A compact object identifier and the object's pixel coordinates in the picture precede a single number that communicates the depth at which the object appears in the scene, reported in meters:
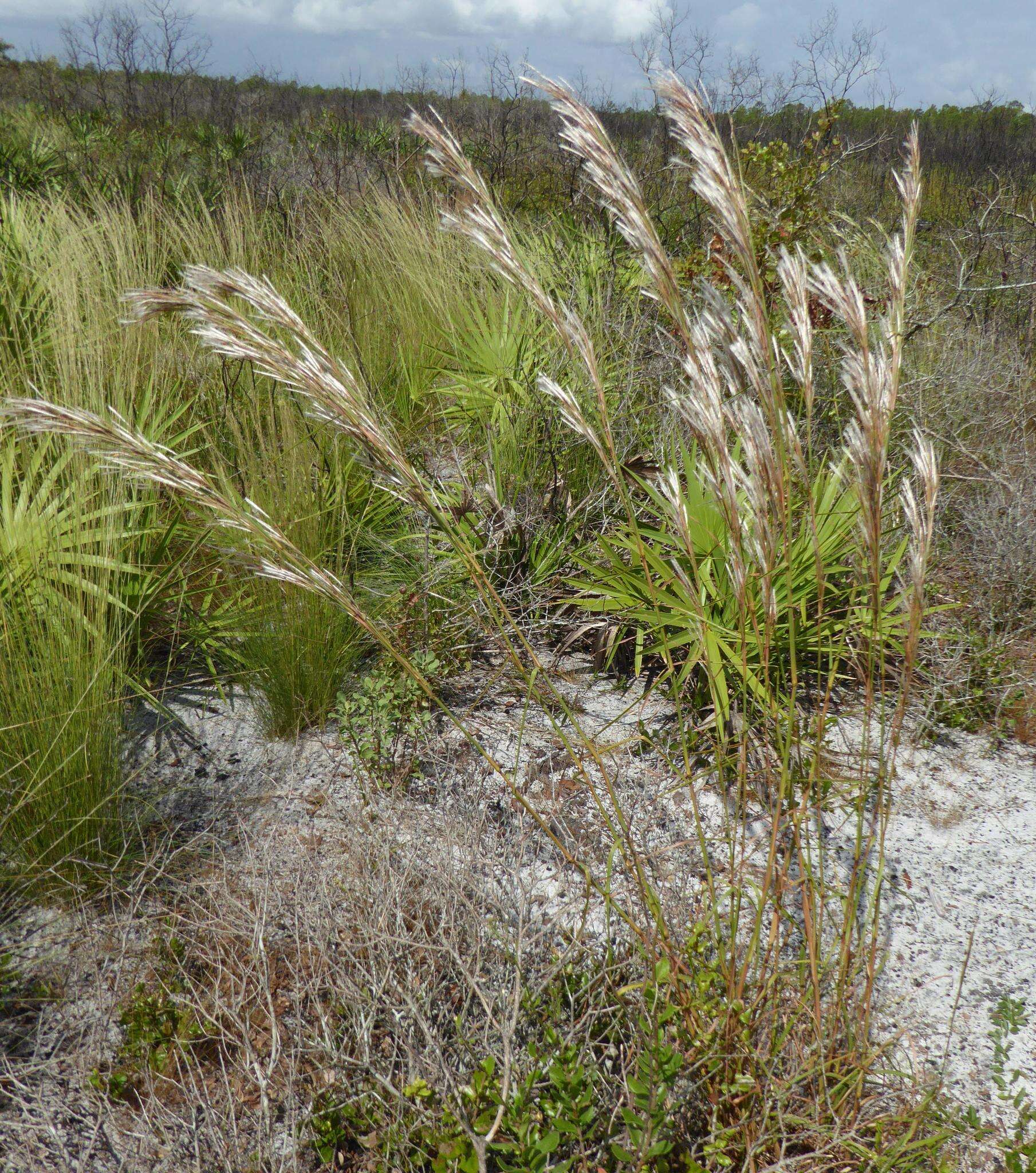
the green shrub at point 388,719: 2.50
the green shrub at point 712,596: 2.55
